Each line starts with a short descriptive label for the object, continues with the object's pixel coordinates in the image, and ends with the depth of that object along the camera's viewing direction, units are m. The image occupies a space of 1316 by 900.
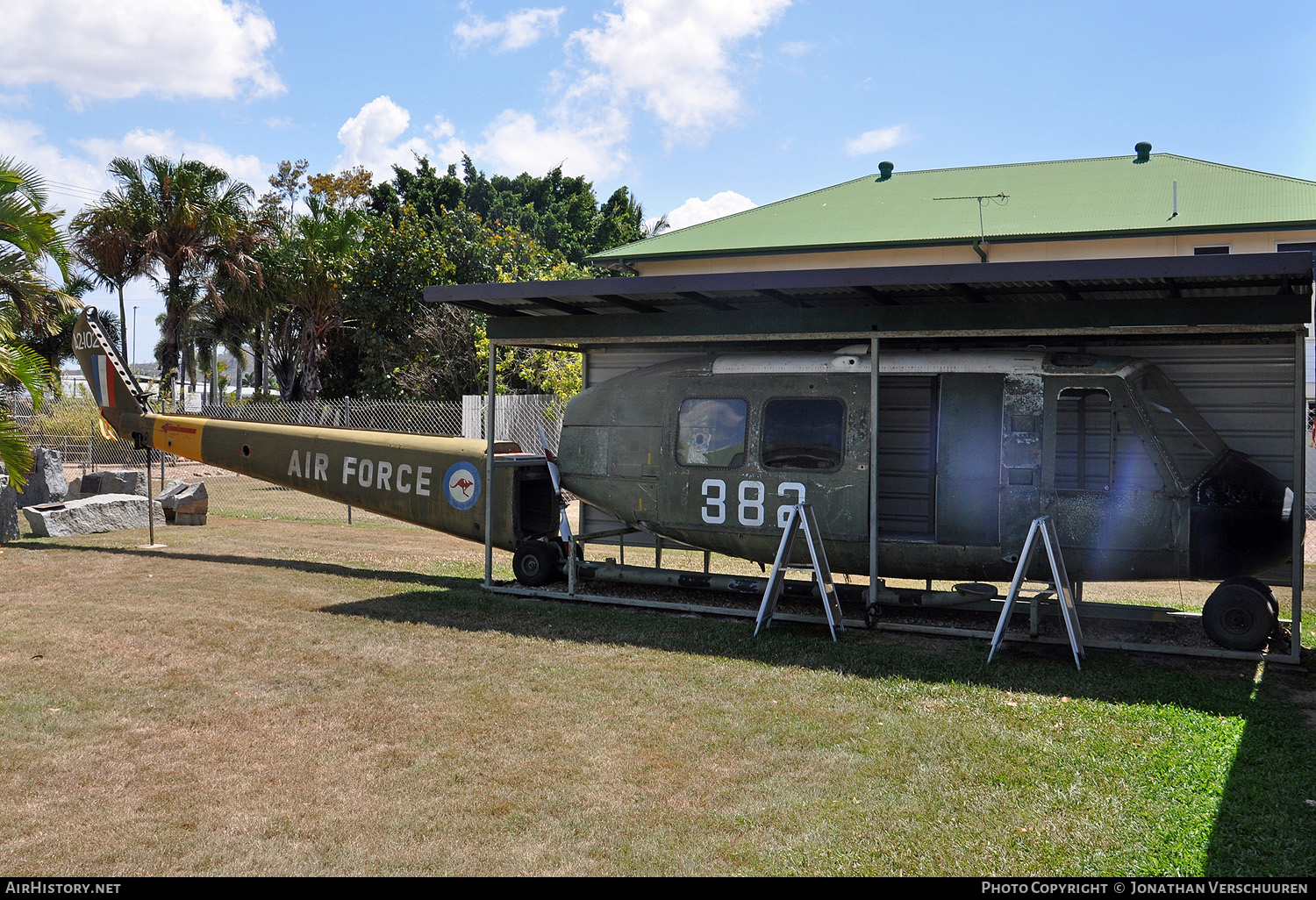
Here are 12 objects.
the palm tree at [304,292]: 36.31
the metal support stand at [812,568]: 8.73
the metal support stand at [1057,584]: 7.75
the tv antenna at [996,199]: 21.91
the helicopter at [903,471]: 8.27
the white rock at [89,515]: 14.95
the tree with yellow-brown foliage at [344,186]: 51.91
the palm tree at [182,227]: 32.59
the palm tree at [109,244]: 32.16
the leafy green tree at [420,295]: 29.44
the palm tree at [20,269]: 13.47
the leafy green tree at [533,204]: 45.78
